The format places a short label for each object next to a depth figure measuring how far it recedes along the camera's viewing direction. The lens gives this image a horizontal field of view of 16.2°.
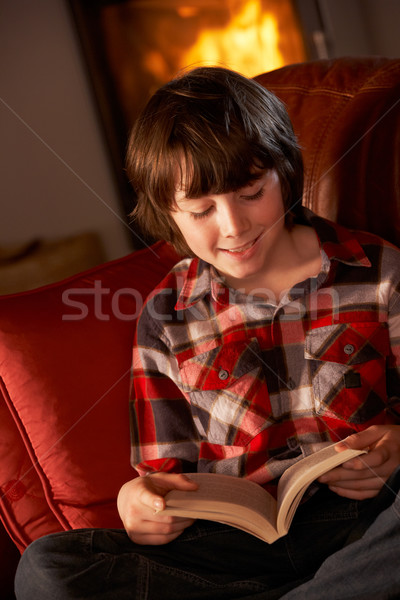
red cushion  1.40
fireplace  2.23
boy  1.29
